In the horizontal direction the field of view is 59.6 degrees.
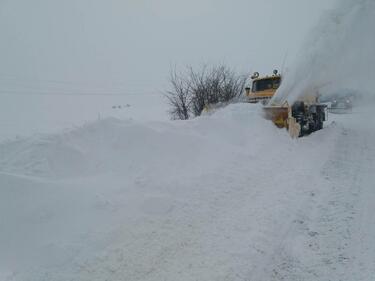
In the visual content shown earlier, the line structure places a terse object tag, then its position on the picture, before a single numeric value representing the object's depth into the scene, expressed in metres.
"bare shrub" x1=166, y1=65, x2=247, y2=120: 22.50
